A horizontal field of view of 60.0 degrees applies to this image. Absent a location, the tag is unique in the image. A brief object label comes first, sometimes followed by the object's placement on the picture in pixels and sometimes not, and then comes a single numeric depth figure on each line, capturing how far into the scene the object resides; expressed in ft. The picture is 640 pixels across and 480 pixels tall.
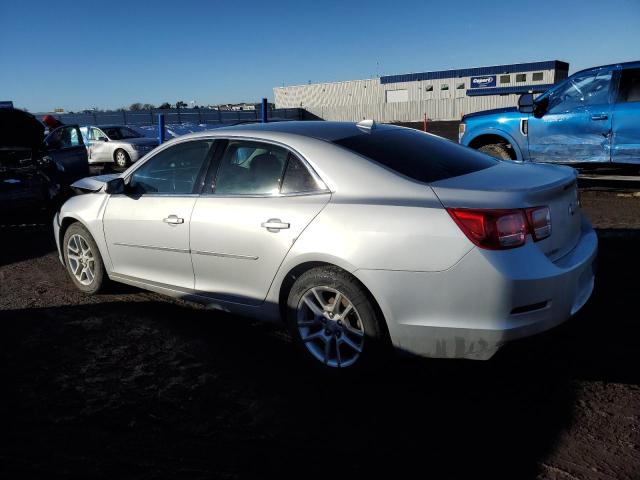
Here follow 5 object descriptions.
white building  152.56
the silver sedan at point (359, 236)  8.91
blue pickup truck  25.45
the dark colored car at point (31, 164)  26.40
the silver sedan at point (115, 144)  57.91
